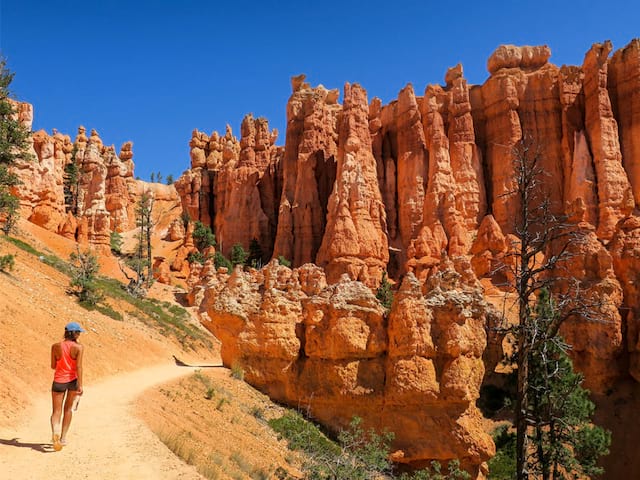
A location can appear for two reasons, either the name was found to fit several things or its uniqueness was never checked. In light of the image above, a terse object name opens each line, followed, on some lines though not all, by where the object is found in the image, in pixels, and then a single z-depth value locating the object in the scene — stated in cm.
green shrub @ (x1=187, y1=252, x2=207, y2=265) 5114
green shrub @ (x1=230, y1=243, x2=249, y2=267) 5197
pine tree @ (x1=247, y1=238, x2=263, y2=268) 5555
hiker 721
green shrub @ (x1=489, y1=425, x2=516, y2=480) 1845
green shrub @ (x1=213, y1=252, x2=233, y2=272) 5047
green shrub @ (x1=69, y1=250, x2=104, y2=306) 2080
